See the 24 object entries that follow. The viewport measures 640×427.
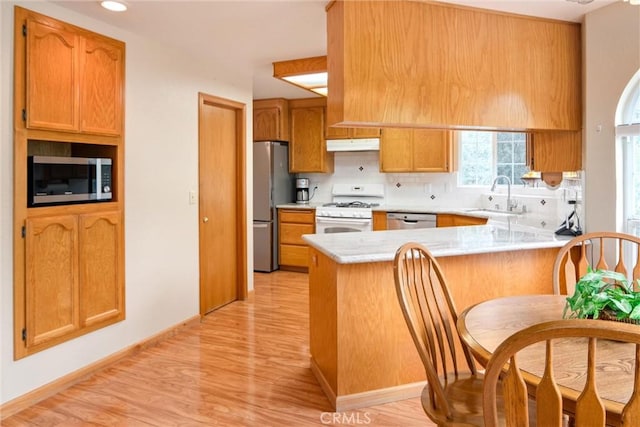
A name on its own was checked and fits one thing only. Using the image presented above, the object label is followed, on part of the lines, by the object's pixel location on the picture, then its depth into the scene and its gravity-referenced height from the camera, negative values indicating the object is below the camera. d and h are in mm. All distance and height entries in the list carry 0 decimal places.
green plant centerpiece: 1304 -304
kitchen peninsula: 2365 -537
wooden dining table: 1038 -440
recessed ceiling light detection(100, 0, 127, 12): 2551 +1213
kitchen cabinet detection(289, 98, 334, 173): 5957 +921
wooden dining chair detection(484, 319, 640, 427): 826 -384
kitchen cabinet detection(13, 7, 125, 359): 2363 +94
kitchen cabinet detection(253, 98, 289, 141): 5953 +1190
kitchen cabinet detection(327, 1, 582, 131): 2484 +860
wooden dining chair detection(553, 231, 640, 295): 2696 -370
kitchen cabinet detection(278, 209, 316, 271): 5738 -427
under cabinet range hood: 5547 +783
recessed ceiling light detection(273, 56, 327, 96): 3711 +1187
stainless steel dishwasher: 4855 -200
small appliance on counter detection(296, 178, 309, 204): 6246 +202
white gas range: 5344 -70
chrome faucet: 4297 +22
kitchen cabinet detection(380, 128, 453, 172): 5094 +649
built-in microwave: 2443 +156
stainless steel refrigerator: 5793 +41
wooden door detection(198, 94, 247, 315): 4004 +21
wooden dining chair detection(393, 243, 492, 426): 1445 -693
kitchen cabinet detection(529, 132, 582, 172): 3084 +381
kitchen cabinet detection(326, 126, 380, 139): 5562 +937
